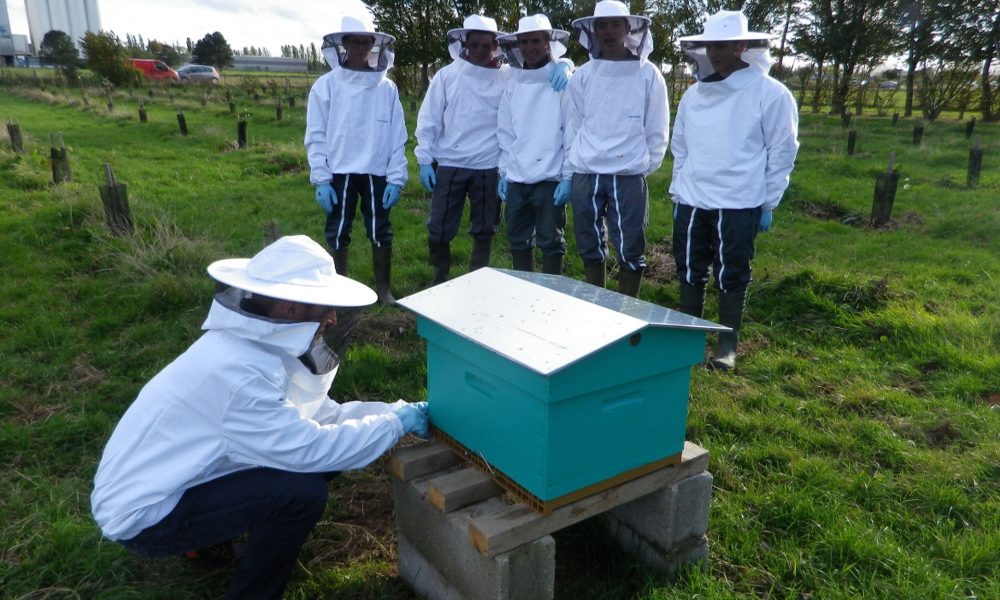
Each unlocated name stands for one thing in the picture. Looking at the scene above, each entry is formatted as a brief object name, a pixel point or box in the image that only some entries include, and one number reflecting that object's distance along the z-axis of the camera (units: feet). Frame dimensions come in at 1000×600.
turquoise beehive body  6.05
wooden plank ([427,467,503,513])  6.67
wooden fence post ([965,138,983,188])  30.55
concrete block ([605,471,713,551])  7.39
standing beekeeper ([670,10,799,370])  12.19
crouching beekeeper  6.51
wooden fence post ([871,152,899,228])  23.58
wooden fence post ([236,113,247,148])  40.22
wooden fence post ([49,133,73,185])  28.04
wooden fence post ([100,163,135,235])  19.92
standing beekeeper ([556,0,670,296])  13.17
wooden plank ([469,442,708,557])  6.16
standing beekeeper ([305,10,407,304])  15.17
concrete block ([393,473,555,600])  6.34
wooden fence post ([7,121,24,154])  34.55
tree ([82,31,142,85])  90.53
